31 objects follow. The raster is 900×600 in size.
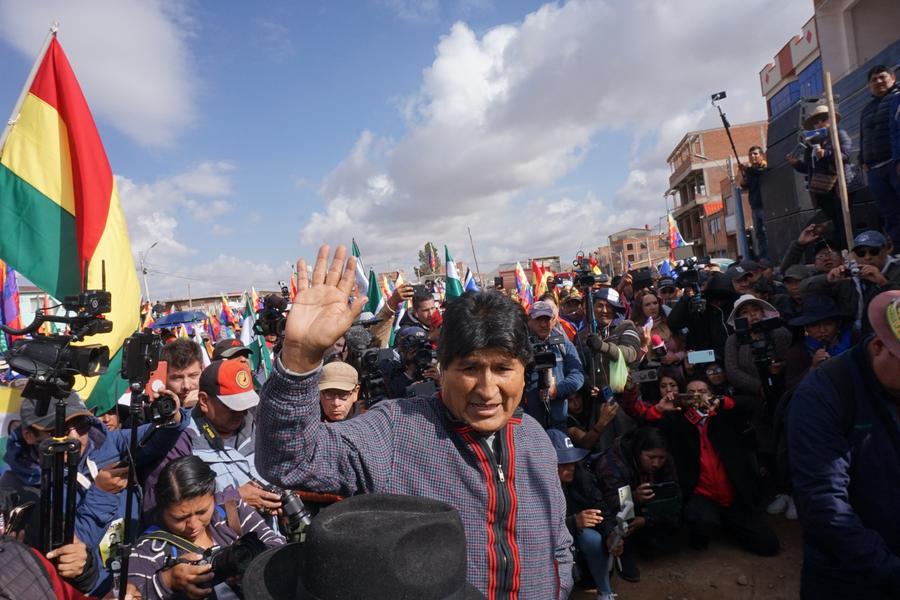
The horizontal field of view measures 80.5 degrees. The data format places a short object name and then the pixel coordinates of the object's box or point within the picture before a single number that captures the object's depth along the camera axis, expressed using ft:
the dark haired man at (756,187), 29.40
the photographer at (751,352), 13.84
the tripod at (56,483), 6.88
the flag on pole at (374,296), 25.53
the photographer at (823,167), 20.20
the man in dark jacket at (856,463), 5.71
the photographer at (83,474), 9.18
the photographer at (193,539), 7.00
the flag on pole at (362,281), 23.67
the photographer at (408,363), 14.22
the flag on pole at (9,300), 21.81
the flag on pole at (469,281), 26.57
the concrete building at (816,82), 25.58
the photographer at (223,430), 9.38
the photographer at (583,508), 11.77
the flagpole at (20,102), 10.29
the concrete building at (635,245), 208.03
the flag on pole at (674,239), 49.32
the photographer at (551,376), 12.92
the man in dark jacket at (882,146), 16.90
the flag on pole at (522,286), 33.65
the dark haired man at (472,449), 4.19
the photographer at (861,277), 12.63
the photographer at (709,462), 13.24
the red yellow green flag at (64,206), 10.34
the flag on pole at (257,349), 24.82
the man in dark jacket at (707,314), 16.33
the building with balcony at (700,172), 143.74
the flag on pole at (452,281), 23.37
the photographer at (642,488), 12.71
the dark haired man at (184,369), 12.09
